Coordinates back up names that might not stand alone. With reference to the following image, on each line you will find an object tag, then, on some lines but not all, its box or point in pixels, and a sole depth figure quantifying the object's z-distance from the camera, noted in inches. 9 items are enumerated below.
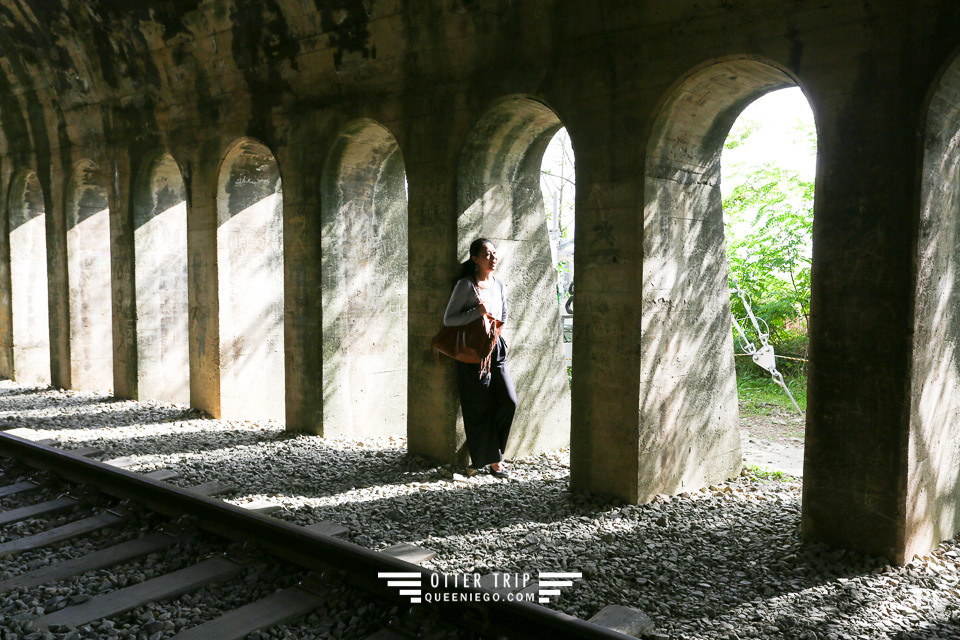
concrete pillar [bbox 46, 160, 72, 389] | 484.1
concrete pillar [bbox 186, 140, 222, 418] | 387.2
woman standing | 269.4
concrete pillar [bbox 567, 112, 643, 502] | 239.1
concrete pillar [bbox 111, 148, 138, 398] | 438.9
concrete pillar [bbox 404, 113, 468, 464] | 289.1
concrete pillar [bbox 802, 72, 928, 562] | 185.8
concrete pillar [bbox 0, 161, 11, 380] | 533.3
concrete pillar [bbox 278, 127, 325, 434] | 339.9
